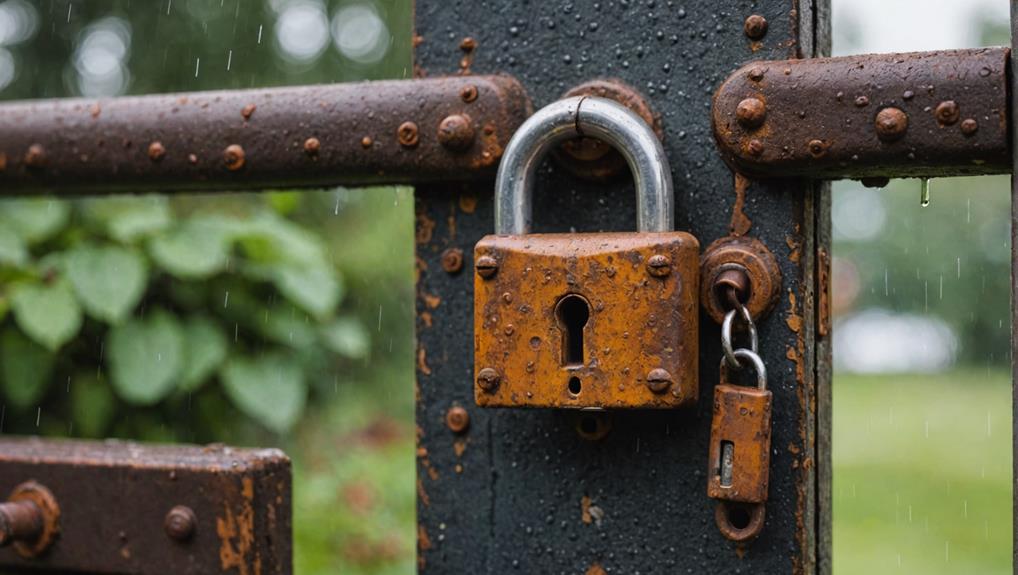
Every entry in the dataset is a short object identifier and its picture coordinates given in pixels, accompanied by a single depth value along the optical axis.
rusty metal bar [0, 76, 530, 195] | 0.65
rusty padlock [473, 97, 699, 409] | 0.61
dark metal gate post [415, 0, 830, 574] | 0.63
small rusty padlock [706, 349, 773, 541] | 0.61
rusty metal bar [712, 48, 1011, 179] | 0.60
